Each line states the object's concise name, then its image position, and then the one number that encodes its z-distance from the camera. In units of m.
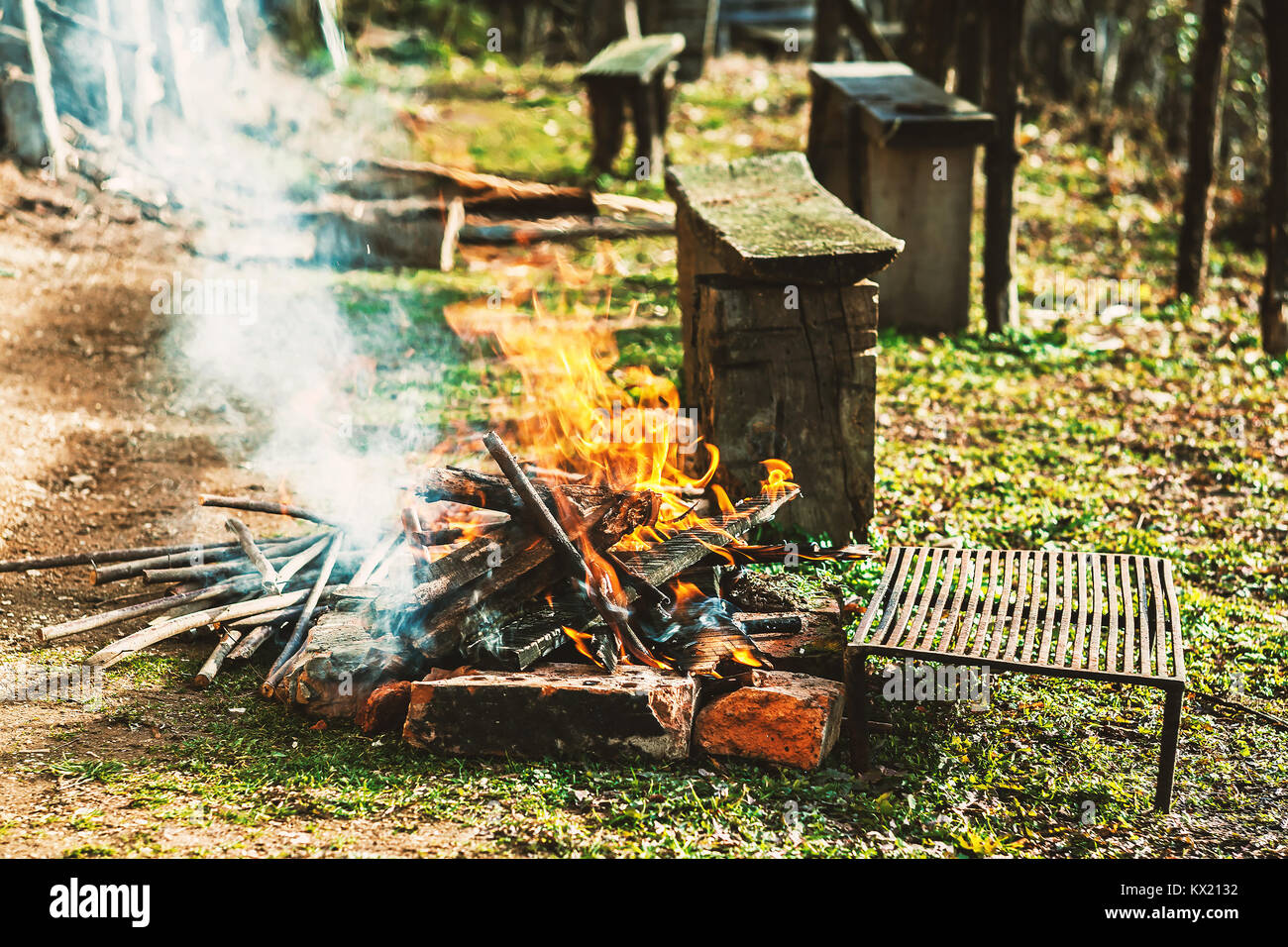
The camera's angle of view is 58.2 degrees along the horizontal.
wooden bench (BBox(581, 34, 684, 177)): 10.72
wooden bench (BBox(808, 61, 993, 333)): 7.86
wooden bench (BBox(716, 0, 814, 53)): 17.20
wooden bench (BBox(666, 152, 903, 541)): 4.78
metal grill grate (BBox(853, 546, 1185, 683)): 3.65
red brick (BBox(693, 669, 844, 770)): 3.73
